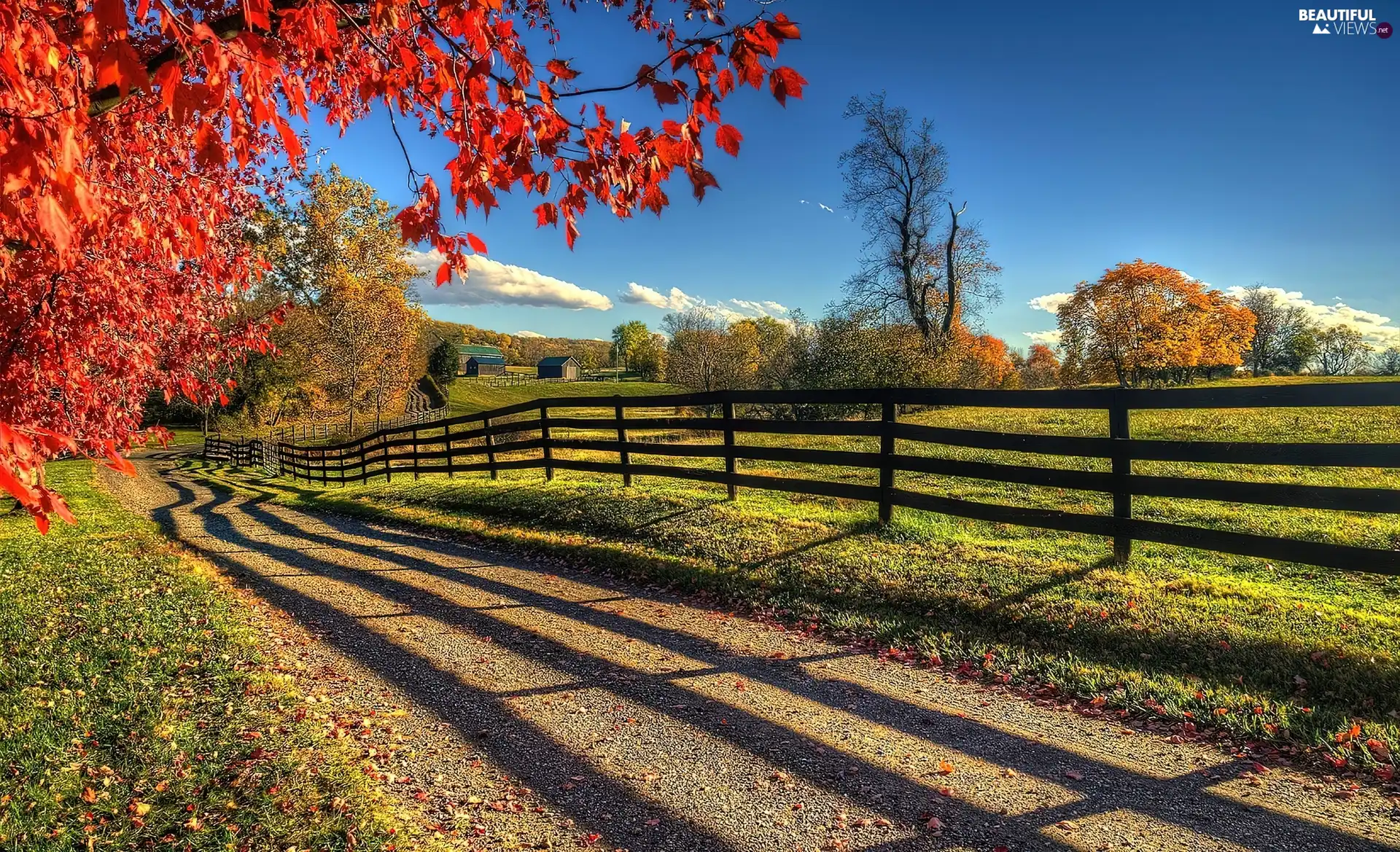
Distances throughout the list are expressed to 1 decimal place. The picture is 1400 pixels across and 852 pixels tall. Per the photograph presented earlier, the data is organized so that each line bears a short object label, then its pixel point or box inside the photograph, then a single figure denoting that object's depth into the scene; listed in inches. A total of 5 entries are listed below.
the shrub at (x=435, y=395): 2361.0
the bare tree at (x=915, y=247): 992.9
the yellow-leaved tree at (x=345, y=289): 1212.5
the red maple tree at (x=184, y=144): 71.7
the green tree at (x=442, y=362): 2610.7
